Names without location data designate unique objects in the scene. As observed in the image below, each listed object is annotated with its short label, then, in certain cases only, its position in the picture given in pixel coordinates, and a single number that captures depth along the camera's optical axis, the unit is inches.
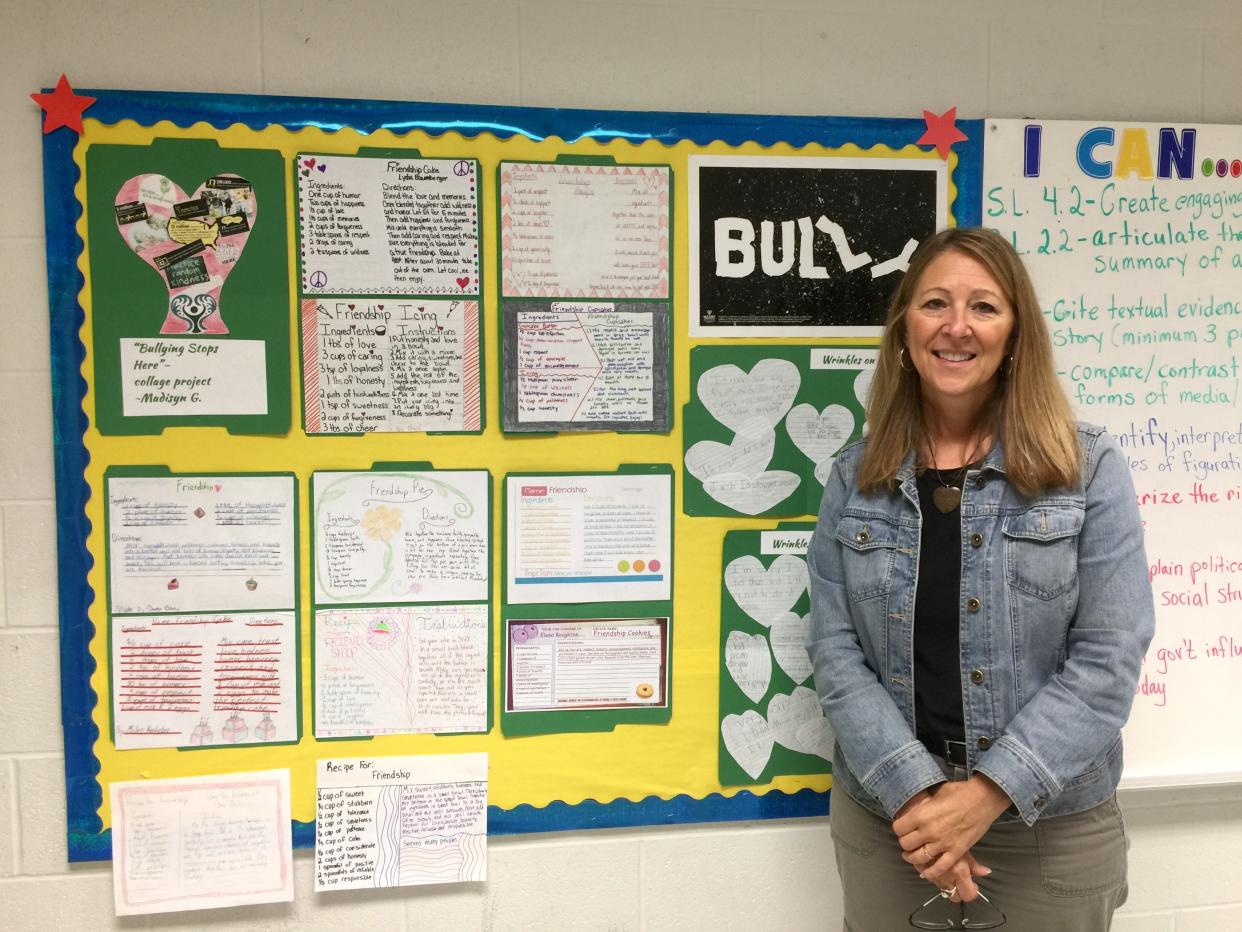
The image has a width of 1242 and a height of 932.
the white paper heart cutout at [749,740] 66.1
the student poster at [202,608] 60.6
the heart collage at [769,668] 65.5
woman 49.3
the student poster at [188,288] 59.1
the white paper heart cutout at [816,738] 66.5
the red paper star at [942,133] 64.7
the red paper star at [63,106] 57.7
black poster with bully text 63.5
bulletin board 59.7
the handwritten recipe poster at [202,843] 61.5
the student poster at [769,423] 64.3
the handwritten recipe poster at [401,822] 62.8
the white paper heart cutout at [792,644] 65.9
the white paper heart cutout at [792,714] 66.2
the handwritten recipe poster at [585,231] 61.9
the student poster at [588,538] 63.3
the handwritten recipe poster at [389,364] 61.0
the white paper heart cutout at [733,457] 64.5
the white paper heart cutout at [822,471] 65.6
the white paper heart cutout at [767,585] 65.3
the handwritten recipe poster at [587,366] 62.5
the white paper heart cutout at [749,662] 65.7
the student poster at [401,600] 62.0
